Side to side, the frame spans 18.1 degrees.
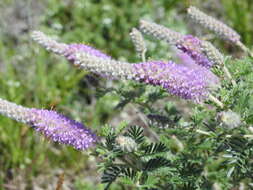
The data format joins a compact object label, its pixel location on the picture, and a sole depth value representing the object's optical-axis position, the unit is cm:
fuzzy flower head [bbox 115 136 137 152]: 59
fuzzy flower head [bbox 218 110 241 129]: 56
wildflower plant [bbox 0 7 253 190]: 58
